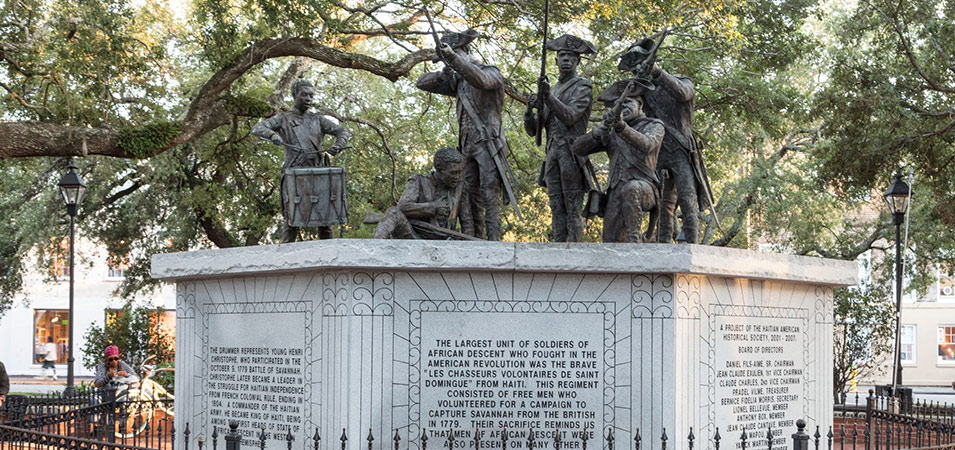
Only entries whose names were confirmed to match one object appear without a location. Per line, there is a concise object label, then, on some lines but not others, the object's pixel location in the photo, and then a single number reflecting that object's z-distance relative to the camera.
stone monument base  8.70
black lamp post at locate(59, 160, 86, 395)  20.16
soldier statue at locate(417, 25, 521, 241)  10.50
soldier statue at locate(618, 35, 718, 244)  10.21
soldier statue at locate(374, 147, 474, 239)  10.39
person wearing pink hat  16.52
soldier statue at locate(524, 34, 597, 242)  10.44
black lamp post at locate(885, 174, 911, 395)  19.95
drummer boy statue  11.01
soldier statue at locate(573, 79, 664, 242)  9.73
